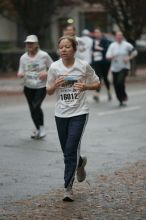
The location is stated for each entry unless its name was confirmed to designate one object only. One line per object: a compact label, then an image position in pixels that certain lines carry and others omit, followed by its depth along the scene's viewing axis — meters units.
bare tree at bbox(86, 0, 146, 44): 30.38
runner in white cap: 12.64
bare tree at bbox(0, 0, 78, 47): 27.89
